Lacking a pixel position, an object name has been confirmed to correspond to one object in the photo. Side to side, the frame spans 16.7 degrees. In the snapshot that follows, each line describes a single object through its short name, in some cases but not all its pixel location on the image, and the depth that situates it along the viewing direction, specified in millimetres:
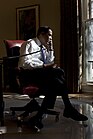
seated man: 3396
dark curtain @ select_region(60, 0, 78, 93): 6957
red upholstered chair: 3613
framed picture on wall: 7681
